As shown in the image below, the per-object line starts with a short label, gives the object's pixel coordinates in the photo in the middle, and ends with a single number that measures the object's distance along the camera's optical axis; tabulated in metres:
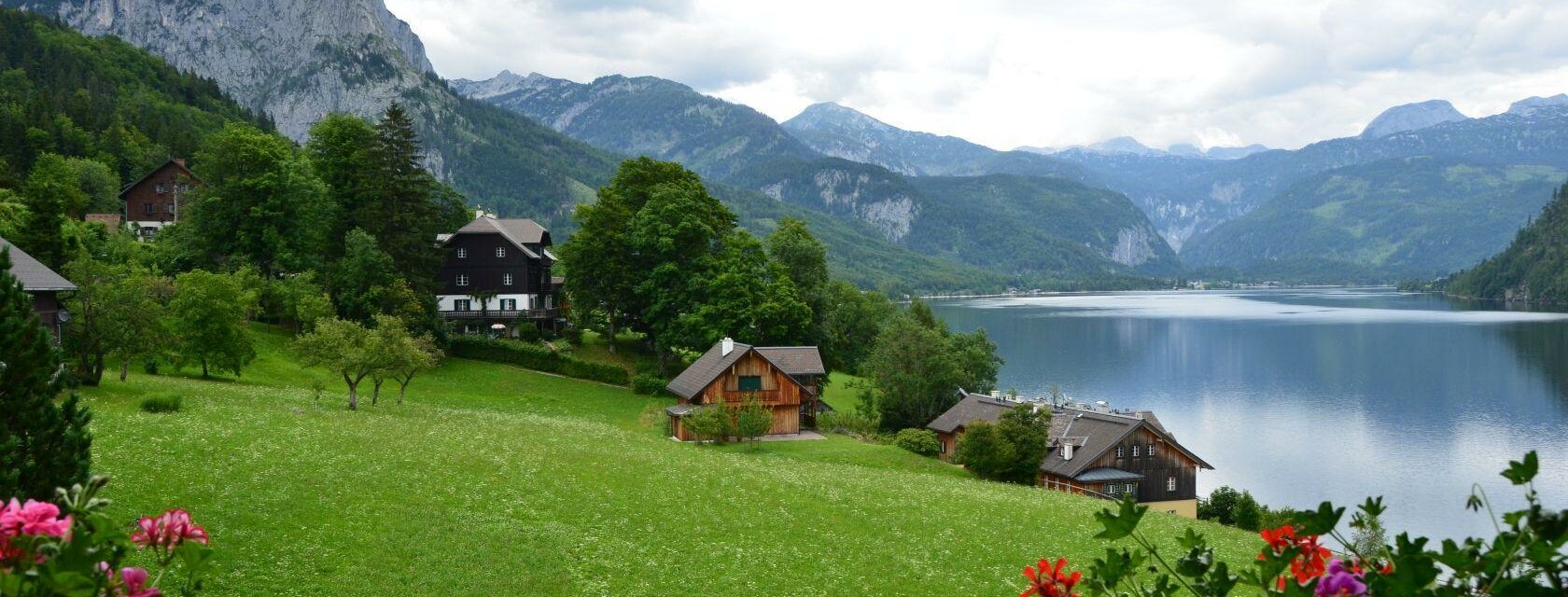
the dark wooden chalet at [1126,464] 52.06
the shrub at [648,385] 63.44
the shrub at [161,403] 32.12
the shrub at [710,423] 48.69
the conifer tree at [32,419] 13.77
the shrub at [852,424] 59.35
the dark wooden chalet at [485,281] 72.50
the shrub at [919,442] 53.75
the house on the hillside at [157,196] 94.50
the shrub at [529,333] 71.44
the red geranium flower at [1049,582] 5.75
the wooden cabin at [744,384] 54.50
